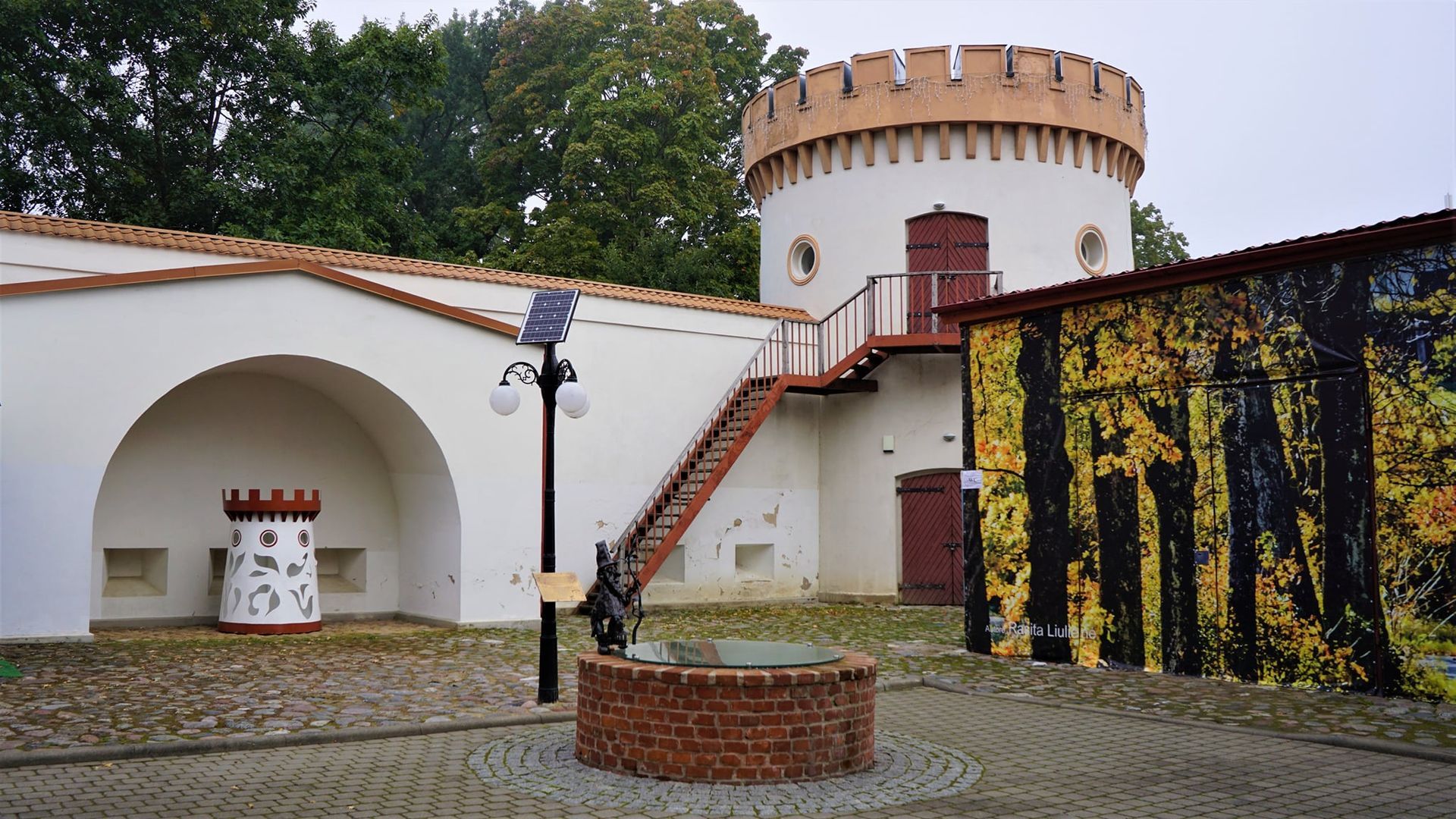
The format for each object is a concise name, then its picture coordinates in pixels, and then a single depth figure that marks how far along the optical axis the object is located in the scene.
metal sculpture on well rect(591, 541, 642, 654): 10.14
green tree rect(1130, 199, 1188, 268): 38.03
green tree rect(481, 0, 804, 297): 30.16
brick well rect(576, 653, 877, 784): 7.93
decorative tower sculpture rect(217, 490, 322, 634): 15.72
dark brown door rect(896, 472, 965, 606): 20.62
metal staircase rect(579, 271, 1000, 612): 18.83
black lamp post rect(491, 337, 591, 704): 10.53
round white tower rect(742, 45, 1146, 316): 21.97
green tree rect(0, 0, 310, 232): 25.12
